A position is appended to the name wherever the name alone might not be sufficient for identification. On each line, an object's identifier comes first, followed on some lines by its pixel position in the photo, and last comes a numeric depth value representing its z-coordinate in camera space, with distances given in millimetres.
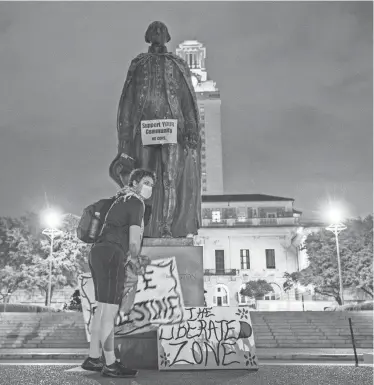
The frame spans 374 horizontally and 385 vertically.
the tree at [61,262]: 38375
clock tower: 92000
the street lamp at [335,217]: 31369
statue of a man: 6152
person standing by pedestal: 3652
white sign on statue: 5875
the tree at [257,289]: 51688
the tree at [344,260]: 37406
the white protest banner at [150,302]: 4051
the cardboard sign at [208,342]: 4324
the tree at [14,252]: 38031
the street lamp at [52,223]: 32241
